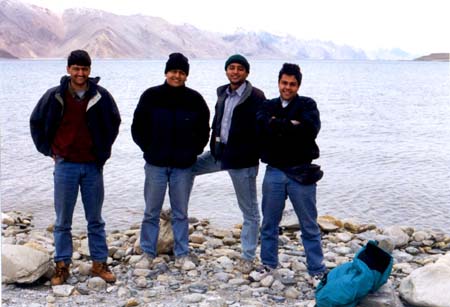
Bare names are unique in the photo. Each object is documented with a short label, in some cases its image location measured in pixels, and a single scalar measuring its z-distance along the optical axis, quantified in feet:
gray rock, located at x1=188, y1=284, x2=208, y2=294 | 20.97
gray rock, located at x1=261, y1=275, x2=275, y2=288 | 21.53
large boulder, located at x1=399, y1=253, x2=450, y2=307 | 19.42
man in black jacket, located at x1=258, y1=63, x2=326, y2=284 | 20.35
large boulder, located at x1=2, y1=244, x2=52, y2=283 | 20.88
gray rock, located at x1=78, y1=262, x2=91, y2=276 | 22.24
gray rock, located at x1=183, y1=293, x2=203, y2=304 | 19.99
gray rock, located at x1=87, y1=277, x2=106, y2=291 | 21.04
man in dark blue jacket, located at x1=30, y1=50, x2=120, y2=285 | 20.27
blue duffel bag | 18.61
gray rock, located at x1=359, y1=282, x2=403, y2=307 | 18.78
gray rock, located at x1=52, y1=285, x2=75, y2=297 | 20.25
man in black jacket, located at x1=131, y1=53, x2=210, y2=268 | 22.24
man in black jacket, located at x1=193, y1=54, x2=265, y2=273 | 21.72
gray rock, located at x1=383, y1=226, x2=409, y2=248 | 30.09
